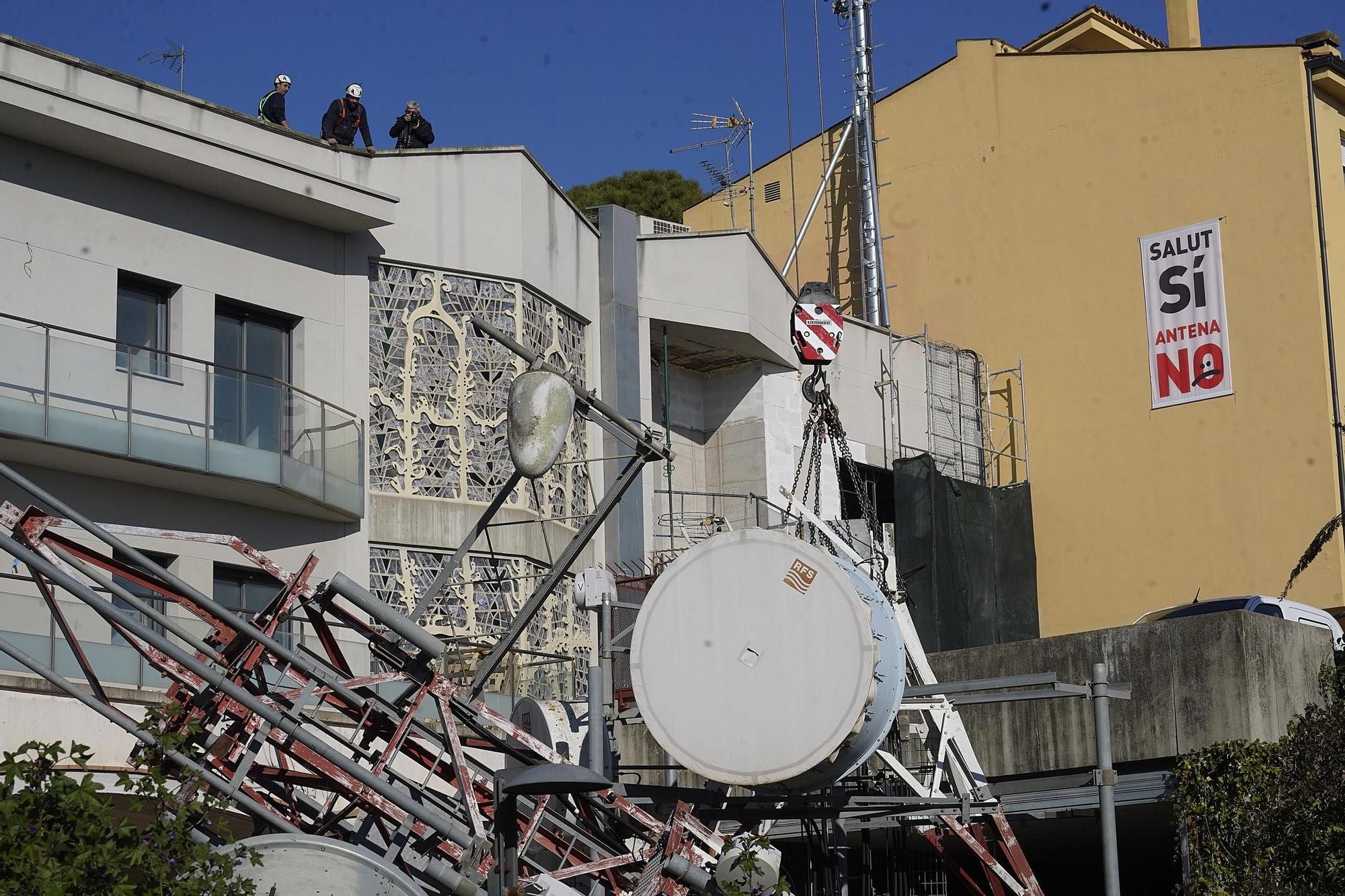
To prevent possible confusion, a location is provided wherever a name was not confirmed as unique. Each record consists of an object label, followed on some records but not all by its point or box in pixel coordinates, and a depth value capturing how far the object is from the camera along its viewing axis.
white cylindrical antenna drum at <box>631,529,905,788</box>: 14.99
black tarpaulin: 38.66
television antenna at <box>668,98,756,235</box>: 45.03
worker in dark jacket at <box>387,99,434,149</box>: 32.09
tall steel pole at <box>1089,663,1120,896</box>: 15.53
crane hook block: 20.05
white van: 25.44
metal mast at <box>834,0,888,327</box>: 42.91
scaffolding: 40.94
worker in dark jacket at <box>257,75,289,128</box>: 30.14
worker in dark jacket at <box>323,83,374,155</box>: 30.41
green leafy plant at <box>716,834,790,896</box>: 12.03
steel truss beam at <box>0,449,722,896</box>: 12.71
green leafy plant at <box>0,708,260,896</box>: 9.89
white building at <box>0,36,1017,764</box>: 25.42
